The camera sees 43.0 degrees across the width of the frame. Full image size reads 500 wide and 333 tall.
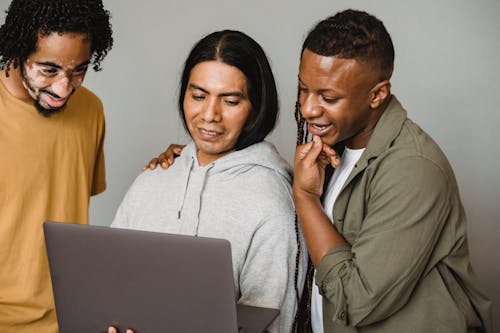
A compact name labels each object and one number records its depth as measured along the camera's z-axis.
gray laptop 1.18
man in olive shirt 1.28
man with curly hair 1.57
